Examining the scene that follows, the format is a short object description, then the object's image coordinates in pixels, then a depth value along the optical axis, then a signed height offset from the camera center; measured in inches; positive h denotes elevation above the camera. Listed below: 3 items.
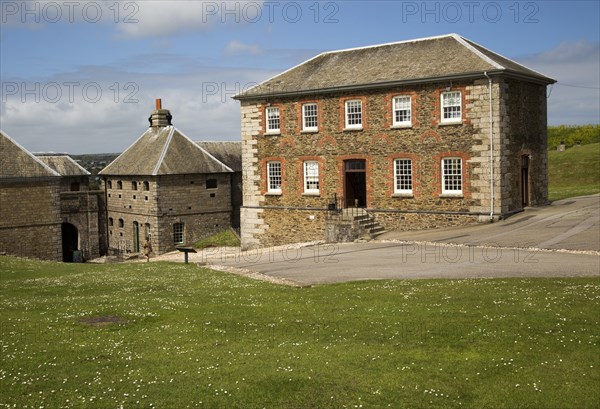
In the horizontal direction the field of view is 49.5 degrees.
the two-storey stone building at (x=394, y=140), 1302.9 +88.3
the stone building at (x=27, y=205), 1716.3 -46.3
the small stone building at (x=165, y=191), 2066.9 -21.0
